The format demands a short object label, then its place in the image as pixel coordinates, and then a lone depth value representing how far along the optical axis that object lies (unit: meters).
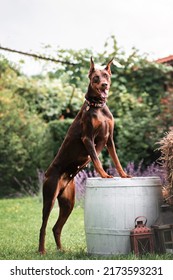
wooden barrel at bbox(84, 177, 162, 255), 3.43
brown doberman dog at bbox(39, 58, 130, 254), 3.47
